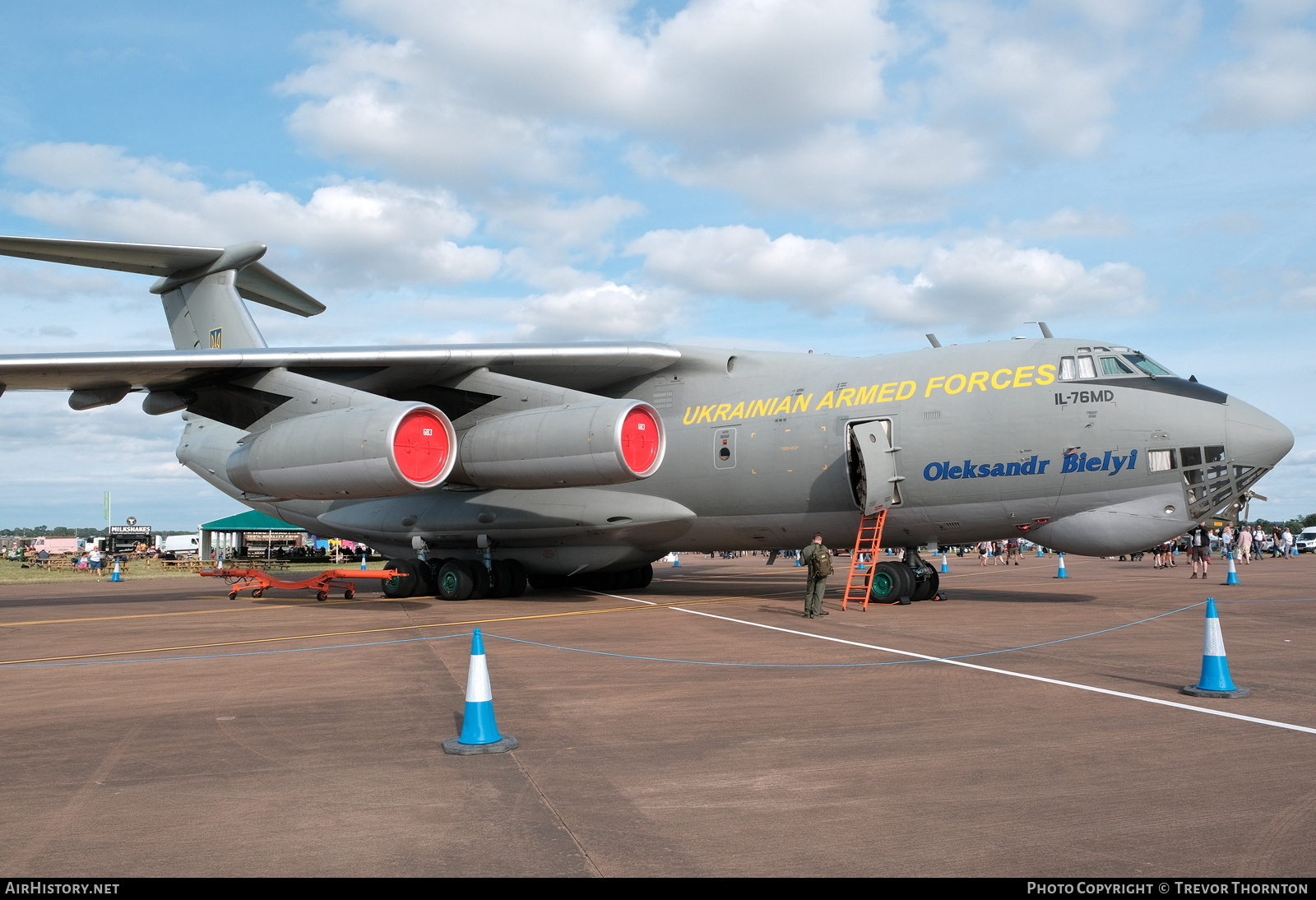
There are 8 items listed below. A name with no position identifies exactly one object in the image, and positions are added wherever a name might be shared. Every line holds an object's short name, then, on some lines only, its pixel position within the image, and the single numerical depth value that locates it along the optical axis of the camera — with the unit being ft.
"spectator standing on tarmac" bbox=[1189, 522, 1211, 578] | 70.95
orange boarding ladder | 43.19
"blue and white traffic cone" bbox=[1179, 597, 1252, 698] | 20.40
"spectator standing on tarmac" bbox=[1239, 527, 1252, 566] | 103.68
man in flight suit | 38.61
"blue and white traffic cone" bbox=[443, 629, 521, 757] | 16.58
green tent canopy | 140.46
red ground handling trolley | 54.80
